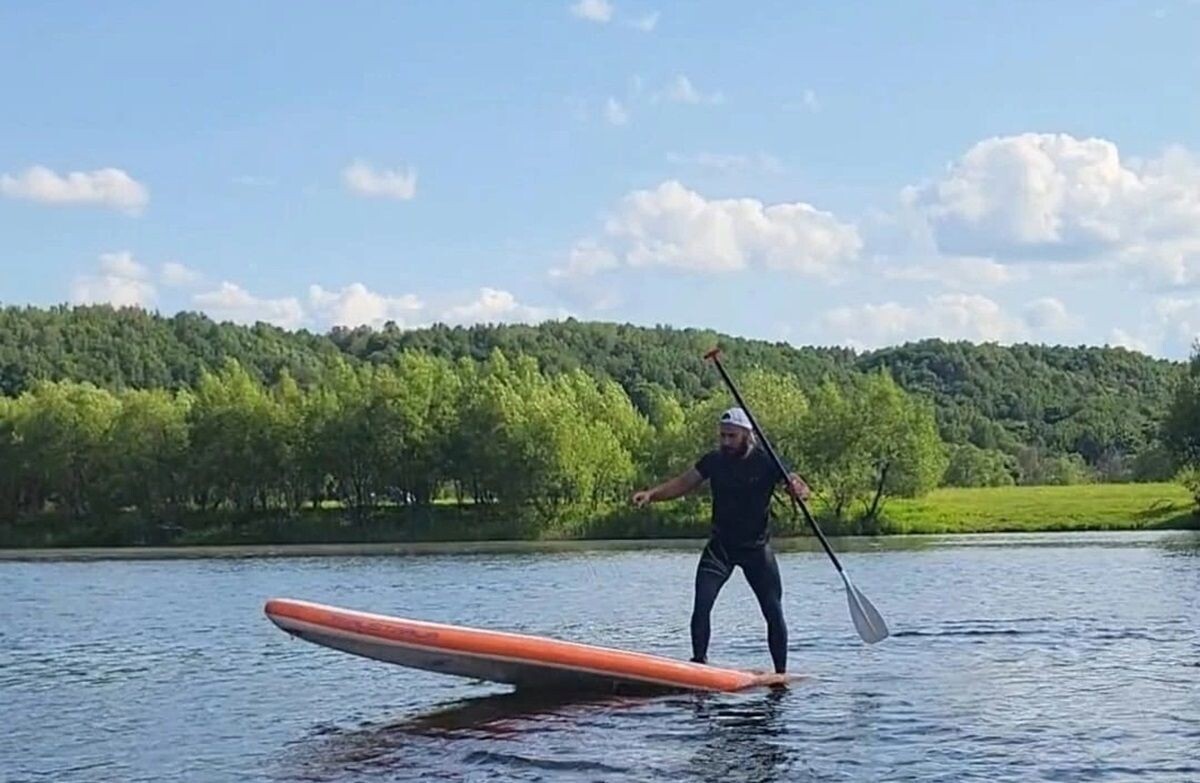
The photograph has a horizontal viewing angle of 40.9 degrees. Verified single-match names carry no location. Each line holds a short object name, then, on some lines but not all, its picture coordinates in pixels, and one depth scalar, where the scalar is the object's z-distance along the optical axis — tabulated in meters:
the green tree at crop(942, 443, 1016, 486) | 146.12
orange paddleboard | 16.62
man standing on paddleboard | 17.39
